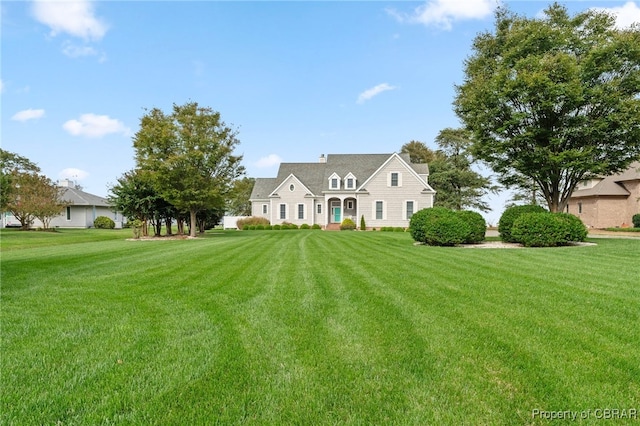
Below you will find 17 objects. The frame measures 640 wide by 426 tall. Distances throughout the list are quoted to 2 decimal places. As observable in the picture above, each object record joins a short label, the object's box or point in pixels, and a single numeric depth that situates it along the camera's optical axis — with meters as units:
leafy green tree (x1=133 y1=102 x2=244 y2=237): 21.33
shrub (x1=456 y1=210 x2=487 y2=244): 14.88
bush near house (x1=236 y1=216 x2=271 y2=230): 35.97
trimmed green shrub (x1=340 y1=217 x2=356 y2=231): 33.17
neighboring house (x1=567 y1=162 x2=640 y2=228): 33.22
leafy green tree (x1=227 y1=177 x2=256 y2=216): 54.81
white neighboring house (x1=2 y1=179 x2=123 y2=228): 40.53
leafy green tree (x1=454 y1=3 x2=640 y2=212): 15.20
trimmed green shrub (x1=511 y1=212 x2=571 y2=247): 13.67
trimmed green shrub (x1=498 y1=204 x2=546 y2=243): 15.22
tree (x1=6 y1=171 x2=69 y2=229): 30.66
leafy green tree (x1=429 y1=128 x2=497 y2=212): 37.00
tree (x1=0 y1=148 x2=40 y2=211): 26.05
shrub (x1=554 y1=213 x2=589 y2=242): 14.26
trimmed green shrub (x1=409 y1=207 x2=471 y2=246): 14.22
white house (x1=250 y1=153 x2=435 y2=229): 34.16
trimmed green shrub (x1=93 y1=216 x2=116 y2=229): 40.03
